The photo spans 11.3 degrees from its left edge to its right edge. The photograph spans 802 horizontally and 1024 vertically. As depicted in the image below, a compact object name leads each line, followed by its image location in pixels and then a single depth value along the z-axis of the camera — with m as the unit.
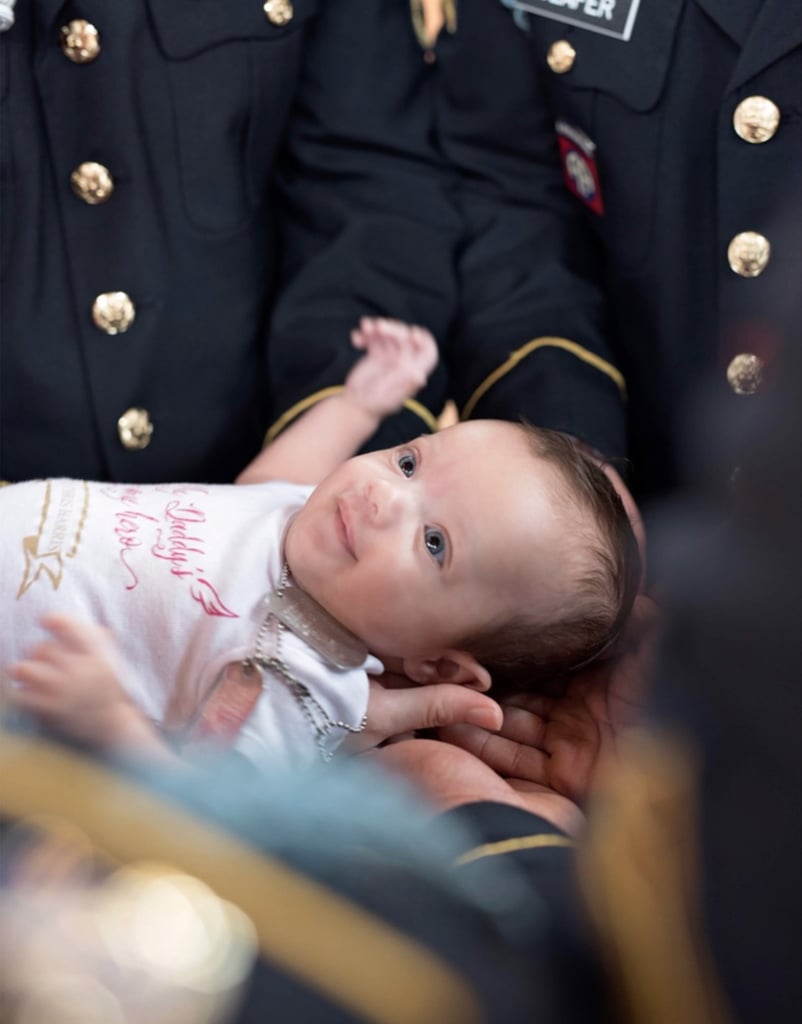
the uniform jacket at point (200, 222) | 2.70
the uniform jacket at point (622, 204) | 2.68
